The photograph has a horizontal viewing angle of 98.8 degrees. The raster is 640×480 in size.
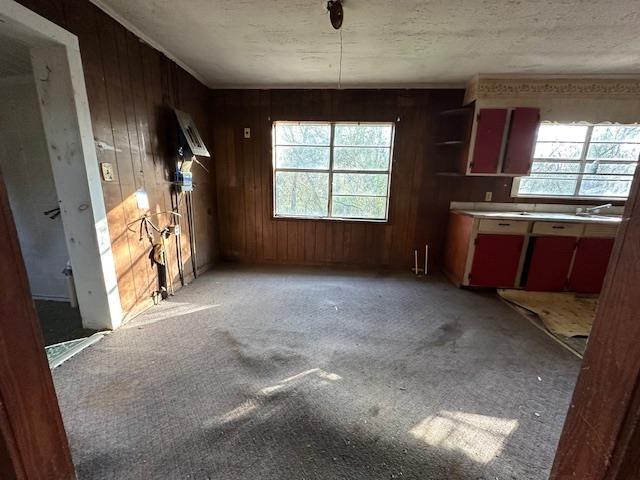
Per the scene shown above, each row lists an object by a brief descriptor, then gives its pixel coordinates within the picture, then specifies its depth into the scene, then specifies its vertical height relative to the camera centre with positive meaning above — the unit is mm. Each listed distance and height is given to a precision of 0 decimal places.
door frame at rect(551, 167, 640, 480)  430 -318
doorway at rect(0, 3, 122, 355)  1757 -82
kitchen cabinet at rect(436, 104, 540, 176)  3078 +441
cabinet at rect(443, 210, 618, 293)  2941 -766
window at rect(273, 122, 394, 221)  3691 +79
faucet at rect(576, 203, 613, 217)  3279 -335
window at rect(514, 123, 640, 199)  3281 +250
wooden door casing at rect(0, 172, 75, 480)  409 -335
